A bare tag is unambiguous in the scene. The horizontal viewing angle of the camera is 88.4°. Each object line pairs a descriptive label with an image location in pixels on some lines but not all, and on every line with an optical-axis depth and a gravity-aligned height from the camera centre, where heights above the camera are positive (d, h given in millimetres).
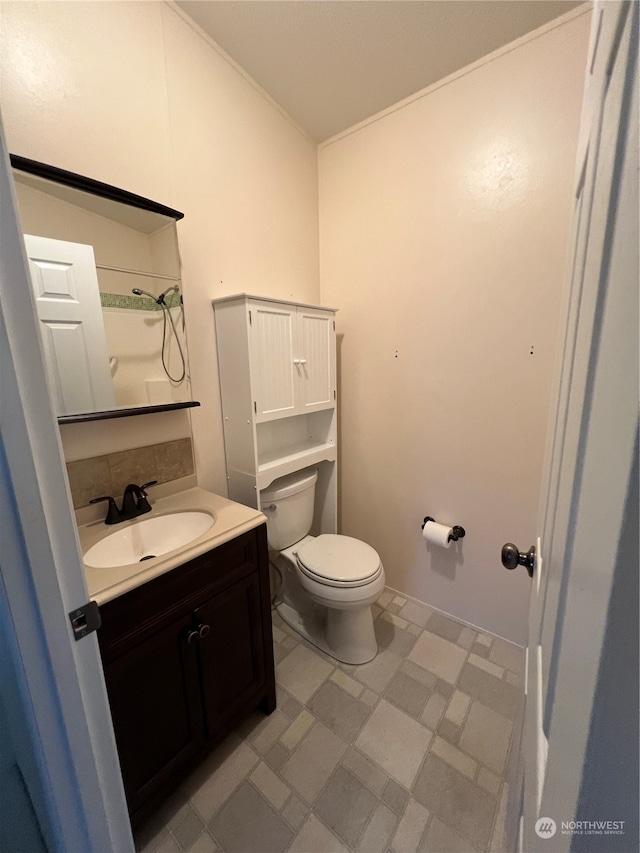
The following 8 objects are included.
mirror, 1017 +267
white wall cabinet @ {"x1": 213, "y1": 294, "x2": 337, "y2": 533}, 1417 -75
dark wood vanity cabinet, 877 -887
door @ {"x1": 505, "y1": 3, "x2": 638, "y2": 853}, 234 -92
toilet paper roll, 1674 -878
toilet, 1466 -958
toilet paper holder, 1685 -871
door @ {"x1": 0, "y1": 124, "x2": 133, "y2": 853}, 457 -358
